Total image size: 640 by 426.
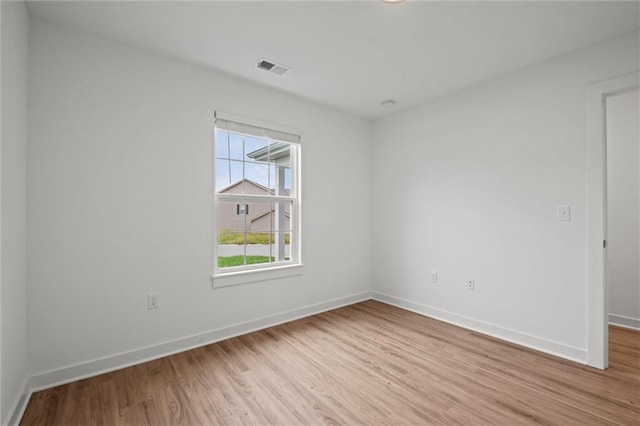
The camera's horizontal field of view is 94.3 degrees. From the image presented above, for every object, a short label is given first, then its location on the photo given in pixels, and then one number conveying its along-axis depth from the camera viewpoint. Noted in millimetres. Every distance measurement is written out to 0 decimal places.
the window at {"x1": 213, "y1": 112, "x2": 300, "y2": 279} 2906
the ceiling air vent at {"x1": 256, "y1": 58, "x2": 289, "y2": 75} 2588
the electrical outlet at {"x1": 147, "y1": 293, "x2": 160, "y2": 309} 2404
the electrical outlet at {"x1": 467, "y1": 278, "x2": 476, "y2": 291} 3070
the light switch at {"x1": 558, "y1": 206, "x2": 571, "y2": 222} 2453
